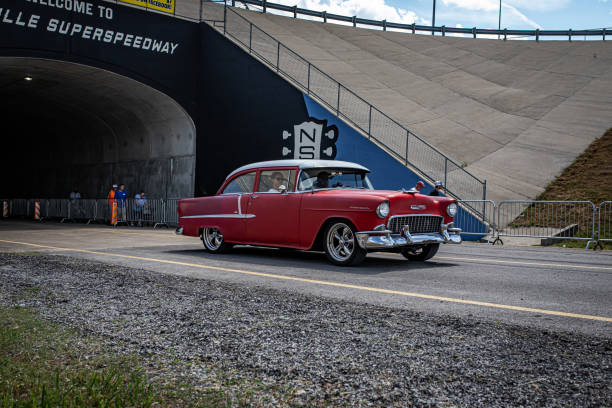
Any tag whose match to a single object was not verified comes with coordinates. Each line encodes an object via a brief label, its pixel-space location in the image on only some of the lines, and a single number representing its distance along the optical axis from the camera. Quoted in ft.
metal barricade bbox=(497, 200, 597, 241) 48.80
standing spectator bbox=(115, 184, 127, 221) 79.46
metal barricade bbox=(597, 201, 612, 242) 46.29
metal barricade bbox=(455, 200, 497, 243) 52.65
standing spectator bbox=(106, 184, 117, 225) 81.13
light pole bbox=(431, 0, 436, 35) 139.54
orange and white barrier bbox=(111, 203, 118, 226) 78.54
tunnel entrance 74.79
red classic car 26.86
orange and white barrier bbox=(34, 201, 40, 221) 99.76
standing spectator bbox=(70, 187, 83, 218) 90.46
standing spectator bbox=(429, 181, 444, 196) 42.78
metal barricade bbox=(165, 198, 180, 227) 73.90
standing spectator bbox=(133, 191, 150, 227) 77.66
